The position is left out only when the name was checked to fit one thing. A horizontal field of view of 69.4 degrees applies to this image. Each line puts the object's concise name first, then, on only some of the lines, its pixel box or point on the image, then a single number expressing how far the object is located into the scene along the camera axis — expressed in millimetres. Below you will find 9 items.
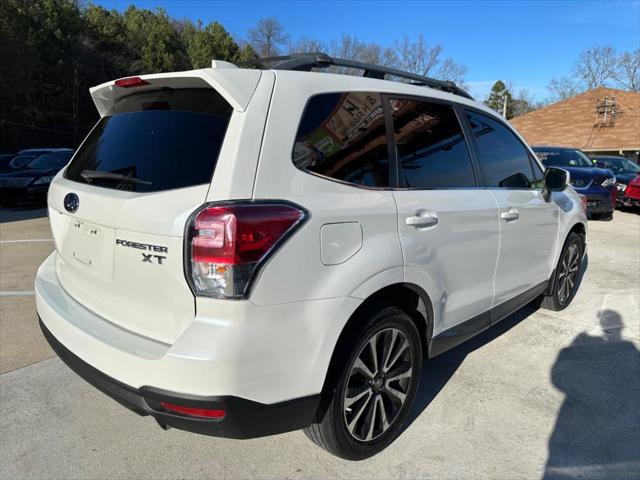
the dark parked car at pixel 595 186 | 10688
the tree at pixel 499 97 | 69812
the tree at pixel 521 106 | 71144
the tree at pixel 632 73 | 49031
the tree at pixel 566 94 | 55094
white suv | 1783
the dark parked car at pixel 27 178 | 12586
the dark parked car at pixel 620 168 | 13288
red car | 12273
